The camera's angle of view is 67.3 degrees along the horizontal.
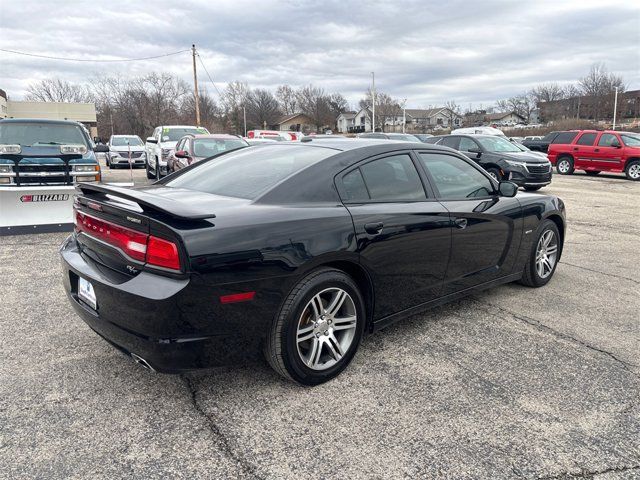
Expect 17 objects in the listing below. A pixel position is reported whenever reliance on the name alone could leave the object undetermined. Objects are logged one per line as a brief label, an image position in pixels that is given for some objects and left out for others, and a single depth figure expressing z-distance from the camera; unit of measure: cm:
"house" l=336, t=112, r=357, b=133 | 11051
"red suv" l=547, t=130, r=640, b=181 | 1720
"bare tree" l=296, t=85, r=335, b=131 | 9338
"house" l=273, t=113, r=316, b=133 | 9202
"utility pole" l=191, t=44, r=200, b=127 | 3471
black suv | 1337
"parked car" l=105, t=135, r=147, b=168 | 2098
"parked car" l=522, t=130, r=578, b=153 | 1908
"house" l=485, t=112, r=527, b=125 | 10488
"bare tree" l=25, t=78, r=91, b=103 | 7612
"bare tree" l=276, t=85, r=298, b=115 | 10499
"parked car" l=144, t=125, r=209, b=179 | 1398
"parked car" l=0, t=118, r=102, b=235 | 709
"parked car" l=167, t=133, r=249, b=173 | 1076
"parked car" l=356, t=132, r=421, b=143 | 1860
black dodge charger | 250
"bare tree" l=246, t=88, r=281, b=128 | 8600
